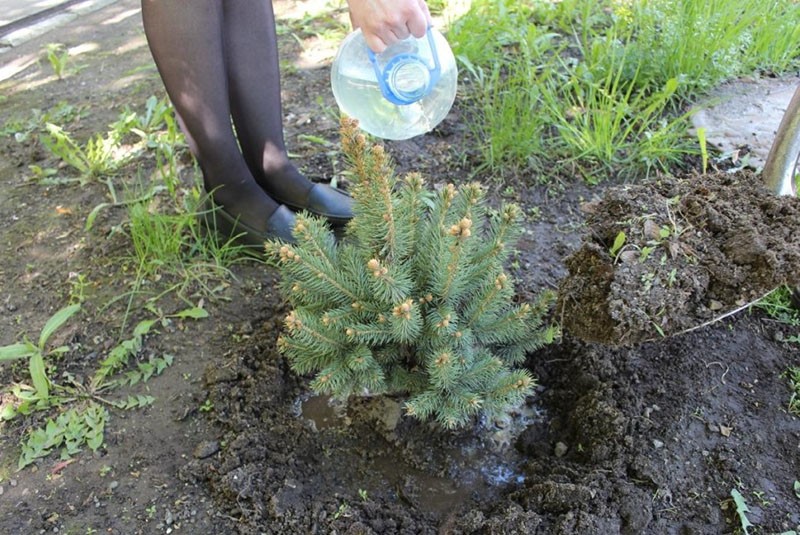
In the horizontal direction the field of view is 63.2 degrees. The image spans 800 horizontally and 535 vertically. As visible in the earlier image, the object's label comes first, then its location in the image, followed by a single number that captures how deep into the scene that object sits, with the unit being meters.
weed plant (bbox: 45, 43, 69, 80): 3.26
